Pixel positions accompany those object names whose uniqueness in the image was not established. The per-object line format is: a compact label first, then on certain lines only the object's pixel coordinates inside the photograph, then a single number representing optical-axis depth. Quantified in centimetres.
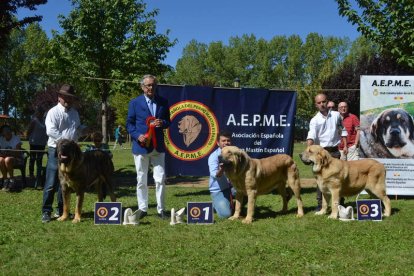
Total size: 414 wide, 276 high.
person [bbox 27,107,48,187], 994
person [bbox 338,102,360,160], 848
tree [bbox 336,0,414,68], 1070
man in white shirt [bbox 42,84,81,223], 618
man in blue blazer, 615
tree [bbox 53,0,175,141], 1573
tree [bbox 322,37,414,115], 2527
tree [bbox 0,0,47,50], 896
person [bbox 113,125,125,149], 3171
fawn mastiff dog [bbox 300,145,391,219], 638
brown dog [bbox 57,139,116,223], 593
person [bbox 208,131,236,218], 669
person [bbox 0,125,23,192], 957
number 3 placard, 617
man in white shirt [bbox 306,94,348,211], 688
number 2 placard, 595
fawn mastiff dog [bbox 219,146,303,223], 614
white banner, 873
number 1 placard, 607
